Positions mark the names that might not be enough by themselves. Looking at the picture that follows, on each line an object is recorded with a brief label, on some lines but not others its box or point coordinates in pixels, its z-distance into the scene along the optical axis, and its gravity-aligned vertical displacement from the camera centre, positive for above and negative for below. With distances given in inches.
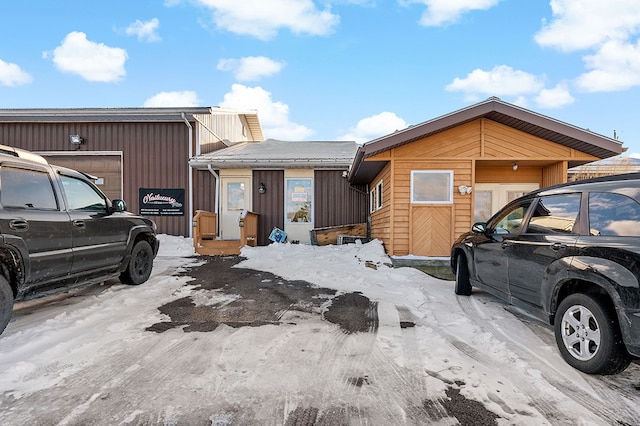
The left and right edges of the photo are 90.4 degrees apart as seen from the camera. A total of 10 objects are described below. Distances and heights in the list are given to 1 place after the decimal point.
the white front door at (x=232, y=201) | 446.6 +8.6
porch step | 371.1 -48.2
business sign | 449.4 +6.9
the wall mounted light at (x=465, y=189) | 304.7 +18.1
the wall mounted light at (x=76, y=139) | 442.6 +94.0
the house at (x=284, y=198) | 445.4 +12.8
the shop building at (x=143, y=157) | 448.5 +70.5
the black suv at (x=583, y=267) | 89.8 -19.8
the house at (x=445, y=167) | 305.7 +39.4
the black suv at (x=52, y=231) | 122.1 -11.4
